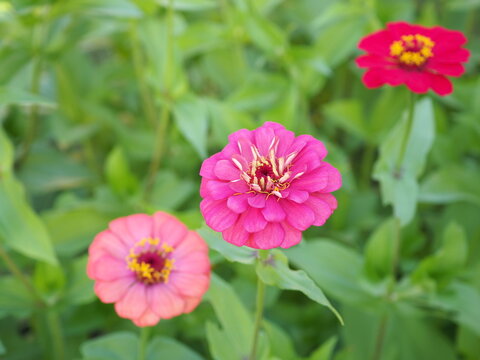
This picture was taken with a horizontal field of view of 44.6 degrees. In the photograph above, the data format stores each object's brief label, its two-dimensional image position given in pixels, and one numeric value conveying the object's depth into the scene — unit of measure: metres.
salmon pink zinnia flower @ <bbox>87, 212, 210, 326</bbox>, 0.62
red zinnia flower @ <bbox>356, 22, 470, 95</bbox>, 0.65
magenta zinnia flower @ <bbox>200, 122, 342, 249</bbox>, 0.50
